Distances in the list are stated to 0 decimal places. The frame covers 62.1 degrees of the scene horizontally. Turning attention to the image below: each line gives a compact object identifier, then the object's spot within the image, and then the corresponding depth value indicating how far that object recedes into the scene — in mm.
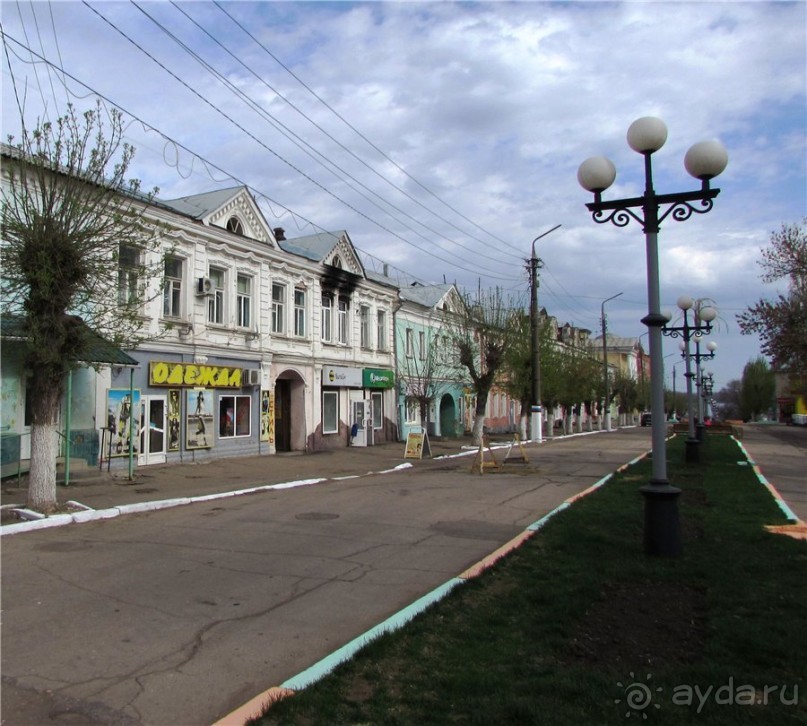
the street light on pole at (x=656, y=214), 7324
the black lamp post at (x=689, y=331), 18622
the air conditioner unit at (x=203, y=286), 20219
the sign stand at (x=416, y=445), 23500
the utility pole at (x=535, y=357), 31125
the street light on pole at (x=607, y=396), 49238
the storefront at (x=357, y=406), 27250
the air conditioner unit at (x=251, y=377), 22125
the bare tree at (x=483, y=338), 28031
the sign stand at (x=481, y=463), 17500
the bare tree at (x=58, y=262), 10023
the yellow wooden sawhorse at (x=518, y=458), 18781
